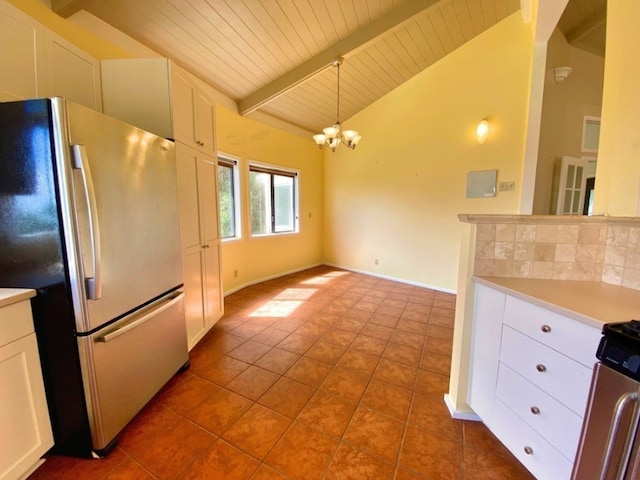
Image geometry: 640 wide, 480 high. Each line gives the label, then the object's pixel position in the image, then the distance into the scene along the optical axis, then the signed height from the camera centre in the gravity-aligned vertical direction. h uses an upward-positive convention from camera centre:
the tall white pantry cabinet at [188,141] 1.82 +0.55
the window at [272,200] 4.21 +0.20
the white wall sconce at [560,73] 2.94 +1.60
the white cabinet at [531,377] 0.99 -0.73
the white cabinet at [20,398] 1.06 -0.81
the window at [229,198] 3.62 +0.19
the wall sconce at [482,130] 3.30 +1.05
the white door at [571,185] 3.23 +0.36
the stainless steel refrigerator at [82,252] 1.12 -0.20
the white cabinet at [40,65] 1.35 +0.86
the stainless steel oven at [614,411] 0.73 -0.59
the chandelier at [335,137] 2.97 +0.89
